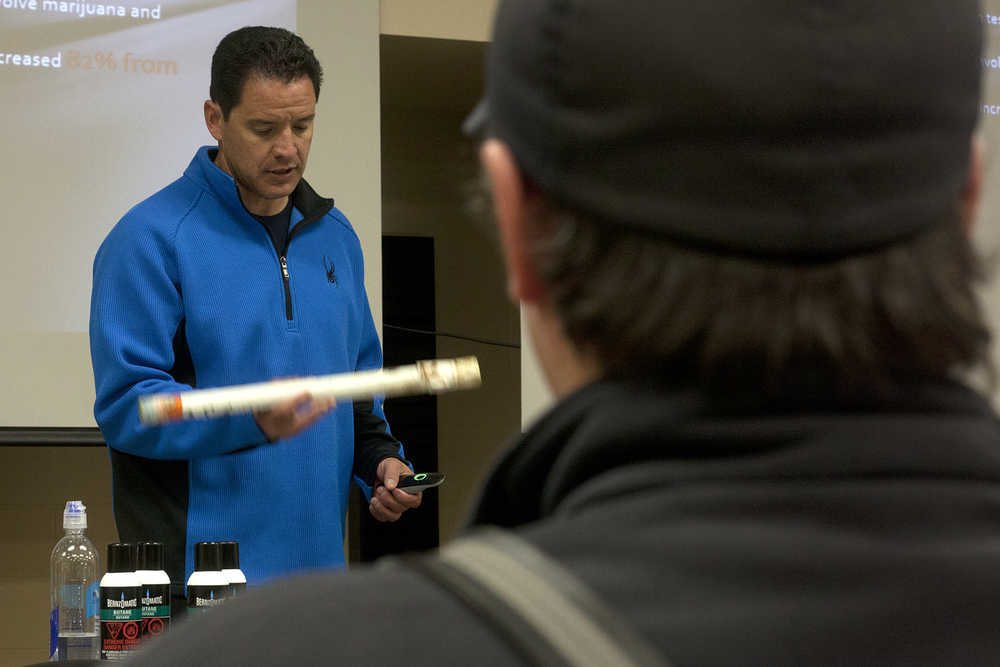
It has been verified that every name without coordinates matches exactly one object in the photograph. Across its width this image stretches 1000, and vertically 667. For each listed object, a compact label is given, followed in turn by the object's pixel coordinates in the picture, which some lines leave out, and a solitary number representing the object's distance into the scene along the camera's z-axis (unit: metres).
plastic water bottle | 3.15
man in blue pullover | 3.16
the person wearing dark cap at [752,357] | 1.07
